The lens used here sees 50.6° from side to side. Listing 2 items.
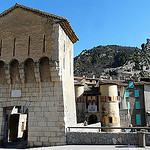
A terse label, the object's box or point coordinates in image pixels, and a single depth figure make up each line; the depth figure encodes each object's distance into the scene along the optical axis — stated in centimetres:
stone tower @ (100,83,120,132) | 2461
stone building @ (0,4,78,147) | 896
